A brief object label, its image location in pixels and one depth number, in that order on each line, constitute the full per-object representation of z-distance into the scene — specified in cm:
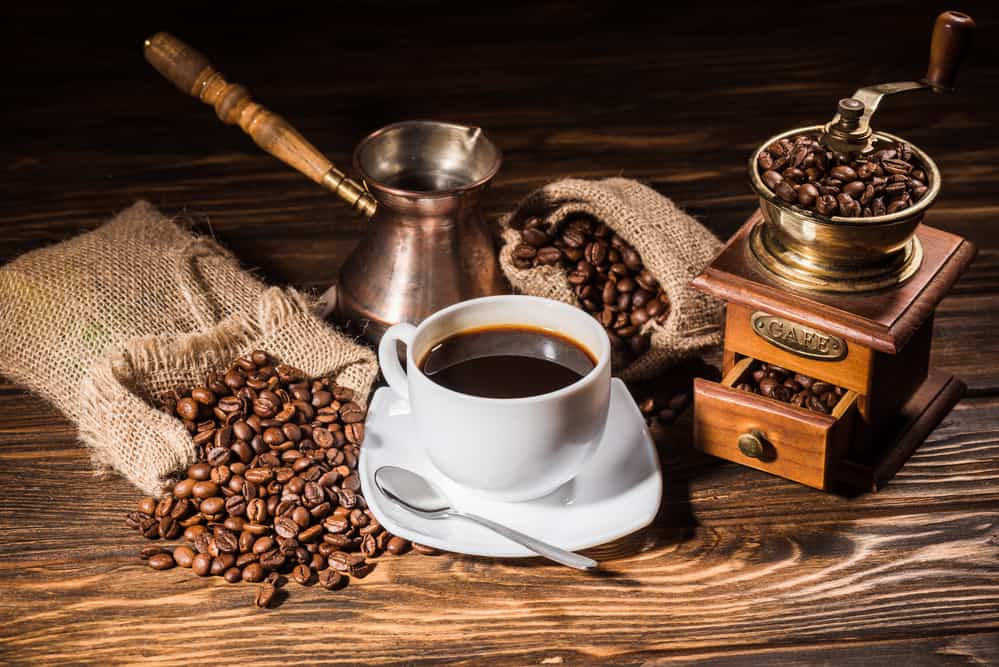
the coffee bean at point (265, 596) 153
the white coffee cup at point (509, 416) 146
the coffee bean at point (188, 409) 174
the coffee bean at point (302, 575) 156
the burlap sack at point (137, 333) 173
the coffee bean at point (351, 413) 176
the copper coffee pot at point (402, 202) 184
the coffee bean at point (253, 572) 156
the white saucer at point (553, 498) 152
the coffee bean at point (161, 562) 158
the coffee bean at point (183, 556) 159
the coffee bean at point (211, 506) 162
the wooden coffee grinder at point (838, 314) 156
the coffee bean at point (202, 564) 157
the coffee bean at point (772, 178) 158
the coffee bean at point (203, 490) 164
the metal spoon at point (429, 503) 149
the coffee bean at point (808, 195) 154
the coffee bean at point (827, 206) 154
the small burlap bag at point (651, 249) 185
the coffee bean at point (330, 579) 155
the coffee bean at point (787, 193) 156
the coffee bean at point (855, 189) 153
